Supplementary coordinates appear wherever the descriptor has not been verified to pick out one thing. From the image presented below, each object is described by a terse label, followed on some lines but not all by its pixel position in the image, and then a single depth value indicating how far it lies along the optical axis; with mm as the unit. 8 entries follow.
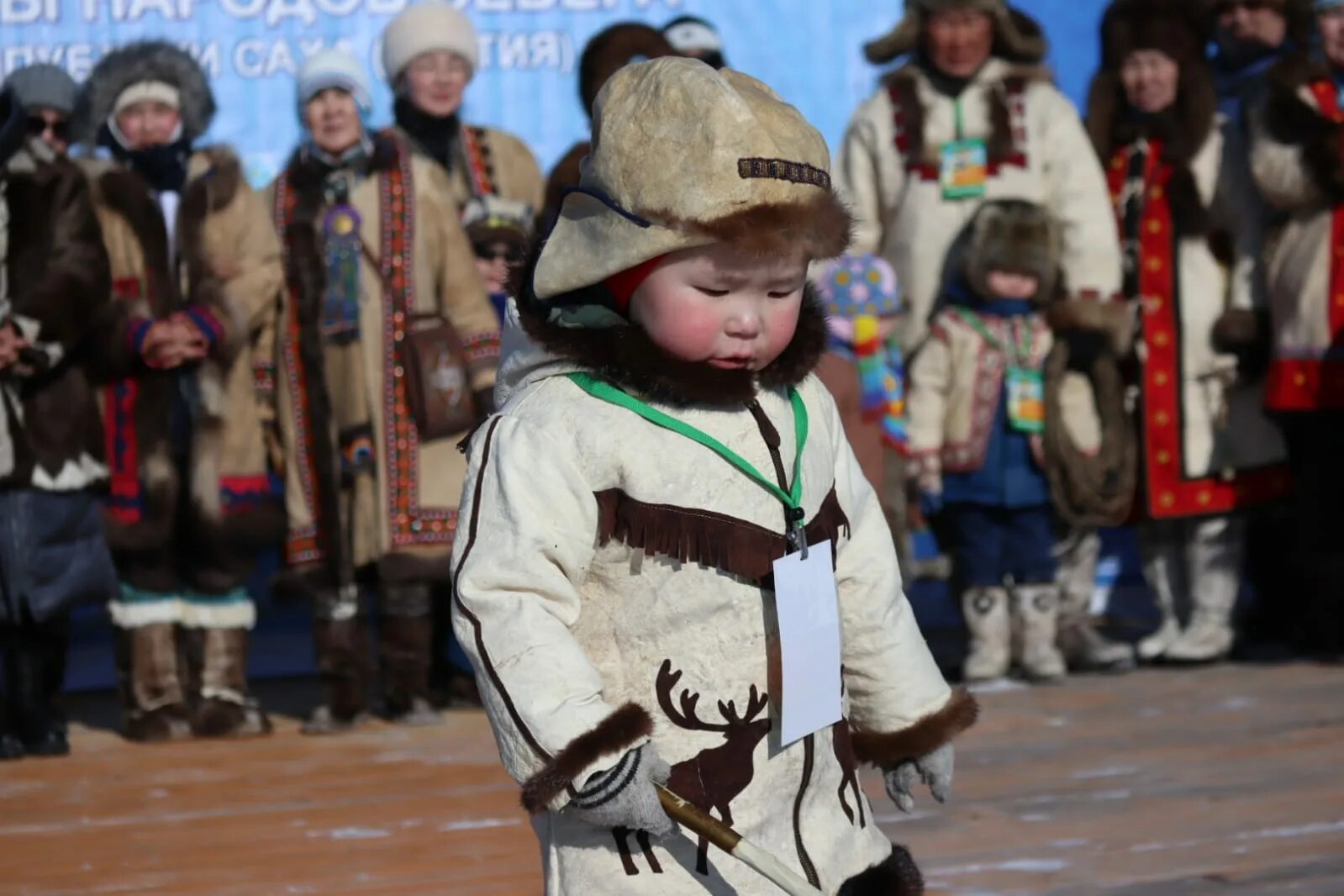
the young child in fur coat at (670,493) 4738
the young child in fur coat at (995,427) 11812
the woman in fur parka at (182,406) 11055
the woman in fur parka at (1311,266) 12133
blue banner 12687
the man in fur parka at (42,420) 10586
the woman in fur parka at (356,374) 11164
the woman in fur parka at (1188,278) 12523
